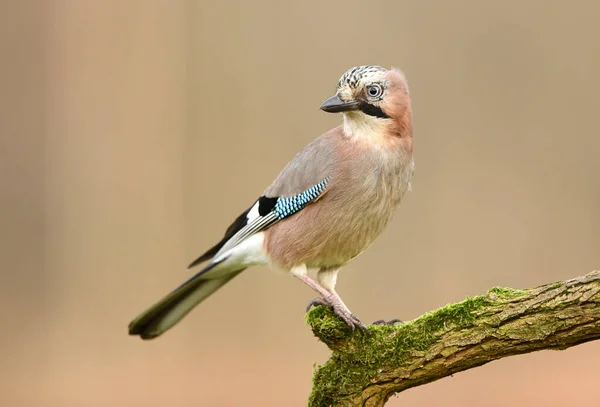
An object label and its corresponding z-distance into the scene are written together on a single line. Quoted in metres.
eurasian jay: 6.00
